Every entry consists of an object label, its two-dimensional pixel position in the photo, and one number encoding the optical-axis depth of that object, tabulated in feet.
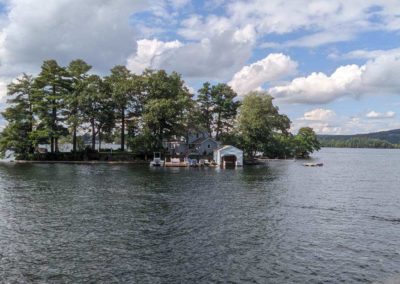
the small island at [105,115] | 281.33
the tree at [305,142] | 485.97
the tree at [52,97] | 280.72
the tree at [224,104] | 359.87
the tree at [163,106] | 280.72
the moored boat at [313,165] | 306.16
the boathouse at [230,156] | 280.51
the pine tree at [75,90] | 280.10
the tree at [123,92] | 291.17
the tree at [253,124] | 330.34
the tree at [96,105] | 280.51
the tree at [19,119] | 279.90
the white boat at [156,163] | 270.05
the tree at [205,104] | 359.87
